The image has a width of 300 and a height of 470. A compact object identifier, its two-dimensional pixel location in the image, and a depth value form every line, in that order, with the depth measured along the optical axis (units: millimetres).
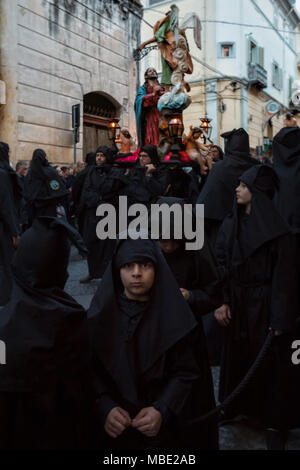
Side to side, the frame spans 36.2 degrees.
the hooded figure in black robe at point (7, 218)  5734
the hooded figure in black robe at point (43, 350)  1667
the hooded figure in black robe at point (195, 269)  2707
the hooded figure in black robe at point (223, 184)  4176
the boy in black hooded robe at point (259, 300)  2838
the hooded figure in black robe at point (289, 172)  3816
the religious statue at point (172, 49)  9273
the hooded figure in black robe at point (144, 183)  7141
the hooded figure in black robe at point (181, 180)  7219
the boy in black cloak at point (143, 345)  2062
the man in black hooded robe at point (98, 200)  7293
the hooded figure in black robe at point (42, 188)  7336
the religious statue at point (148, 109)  9531
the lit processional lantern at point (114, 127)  11922
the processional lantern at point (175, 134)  8172
